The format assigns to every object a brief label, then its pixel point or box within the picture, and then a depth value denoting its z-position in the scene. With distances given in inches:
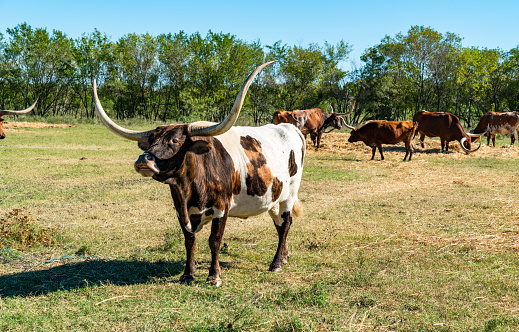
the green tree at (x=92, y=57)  2075.7
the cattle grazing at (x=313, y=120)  848.9
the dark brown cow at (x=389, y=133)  687.7
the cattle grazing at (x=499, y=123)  908.0
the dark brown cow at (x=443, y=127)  779.4
